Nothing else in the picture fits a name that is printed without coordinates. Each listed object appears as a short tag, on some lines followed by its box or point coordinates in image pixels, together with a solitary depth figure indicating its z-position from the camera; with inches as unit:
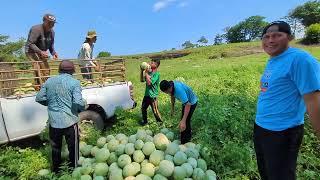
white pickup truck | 135.6
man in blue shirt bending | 134.8
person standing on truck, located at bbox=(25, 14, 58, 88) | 169.8
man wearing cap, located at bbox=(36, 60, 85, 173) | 122.5
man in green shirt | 181.9
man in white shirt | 169.6
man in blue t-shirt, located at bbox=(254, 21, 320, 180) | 72.5
